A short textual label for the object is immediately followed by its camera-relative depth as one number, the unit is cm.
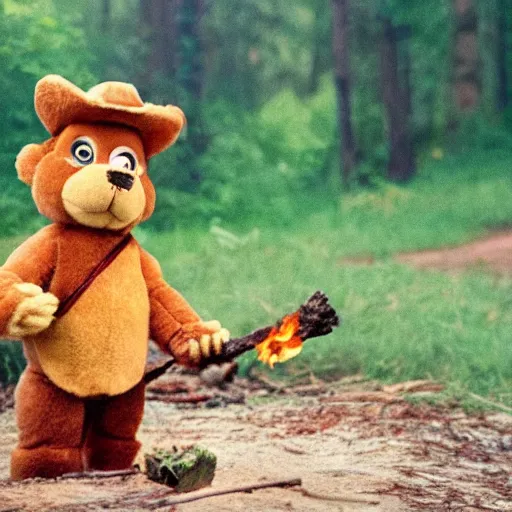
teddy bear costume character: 270
